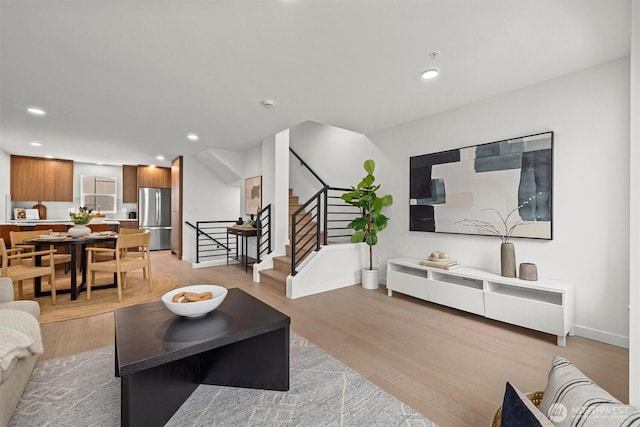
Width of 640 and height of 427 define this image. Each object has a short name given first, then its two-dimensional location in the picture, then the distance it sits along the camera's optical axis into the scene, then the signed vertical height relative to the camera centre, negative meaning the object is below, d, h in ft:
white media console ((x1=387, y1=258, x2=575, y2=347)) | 7.96 -2.67
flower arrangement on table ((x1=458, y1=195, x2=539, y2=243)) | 9.61 -0.38
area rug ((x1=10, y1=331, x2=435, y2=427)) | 5.04 -3.69
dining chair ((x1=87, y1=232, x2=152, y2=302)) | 11.56 -2.08
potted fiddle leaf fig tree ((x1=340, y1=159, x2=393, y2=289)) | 13.51 -0.06
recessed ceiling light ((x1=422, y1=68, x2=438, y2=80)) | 8.51 +4.39
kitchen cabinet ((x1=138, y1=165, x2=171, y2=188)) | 25.93 +3.55
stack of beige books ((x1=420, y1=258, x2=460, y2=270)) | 10.75 -1.91
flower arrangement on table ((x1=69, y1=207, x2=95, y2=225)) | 13.46 -0.20
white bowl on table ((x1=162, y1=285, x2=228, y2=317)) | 5.21 -1.72
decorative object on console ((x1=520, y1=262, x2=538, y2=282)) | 8.73 -1.77
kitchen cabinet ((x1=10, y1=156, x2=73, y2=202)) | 21.49 +2.80
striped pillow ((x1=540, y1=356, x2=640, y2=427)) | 3.18 -2.35
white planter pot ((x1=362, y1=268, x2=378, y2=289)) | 13.74 -3.16
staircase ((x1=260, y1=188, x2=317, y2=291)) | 13.53 -3.03
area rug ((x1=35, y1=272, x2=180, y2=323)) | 10.25 -3.62
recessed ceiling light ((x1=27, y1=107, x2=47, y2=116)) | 11.83 +4.46
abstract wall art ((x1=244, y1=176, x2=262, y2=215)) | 19.76 +1.45
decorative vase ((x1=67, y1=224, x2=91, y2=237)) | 12.86 -0.80
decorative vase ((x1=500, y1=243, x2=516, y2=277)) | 9.32 -1.52
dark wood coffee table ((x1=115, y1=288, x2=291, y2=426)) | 4.23 -2.47
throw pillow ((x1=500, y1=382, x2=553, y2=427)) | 3.32 -2.46
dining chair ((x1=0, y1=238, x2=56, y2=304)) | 9.91 -2.09
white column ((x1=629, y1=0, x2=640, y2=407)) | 4.12 -0.02
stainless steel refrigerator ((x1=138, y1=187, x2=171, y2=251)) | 25.54 +0.01
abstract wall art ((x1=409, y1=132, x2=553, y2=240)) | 9.15 +1.05
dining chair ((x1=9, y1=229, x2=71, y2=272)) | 12.21 -1.19
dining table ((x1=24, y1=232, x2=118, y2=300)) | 11.50 -1.55
